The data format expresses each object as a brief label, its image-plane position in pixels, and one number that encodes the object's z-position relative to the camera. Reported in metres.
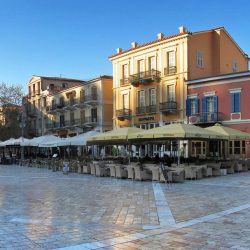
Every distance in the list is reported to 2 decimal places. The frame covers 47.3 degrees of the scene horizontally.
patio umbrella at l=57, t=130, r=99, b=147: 18.30
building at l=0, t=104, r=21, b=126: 33.67
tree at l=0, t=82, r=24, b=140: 33.24
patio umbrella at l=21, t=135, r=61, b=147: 22.19
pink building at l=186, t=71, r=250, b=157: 21.54
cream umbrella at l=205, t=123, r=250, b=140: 15.50
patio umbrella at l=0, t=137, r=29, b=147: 24.75
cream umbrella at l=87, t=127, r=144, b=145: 14.99
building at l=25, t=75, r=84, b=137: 42.04
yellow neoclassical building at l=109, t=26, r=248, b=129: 24.95
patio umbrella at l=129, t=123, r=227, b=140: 12.92
